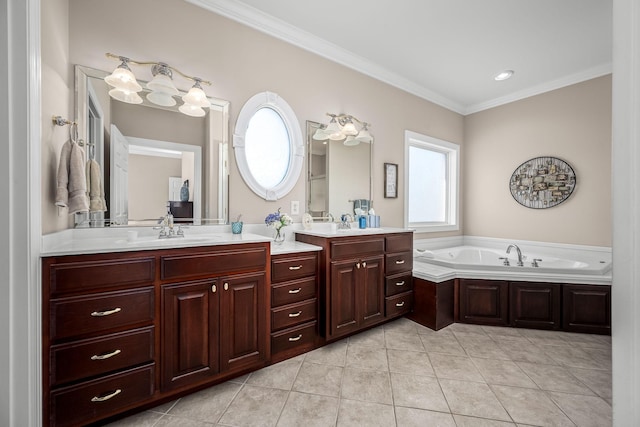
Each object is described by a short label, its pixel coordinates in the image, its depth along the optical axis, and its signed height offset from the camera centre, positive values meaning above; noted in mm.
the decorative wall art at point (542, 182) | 3488 +410
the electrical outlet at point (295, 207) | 2646 +53
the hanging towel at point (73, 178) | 1506 +195
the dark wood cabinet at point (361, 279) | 2246 -610
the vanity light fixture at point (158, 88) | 1761 +869
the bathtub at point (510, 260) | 2686 -581
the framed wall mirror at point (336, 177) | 2775 +393
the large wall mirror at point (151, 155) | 1814 +430
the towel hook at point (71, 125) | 1522 +517
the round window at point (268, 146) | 2365 +622
